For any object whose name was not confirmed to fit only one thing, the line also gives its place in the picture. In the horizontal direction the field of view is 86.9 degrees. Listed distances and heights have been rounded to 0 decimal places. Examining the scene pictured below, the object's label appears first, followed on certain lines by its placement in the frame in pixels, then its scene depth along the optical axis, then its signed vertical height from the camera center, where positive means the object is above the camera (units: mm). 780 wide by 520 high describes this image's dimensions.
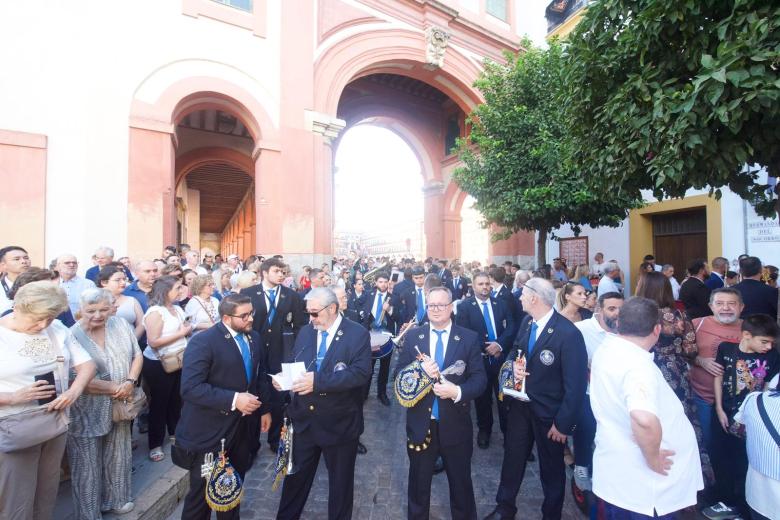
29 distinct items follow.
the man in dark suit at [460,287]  9344 -425
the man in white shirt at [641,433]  2137 -893
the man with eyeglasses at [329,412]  3006 -1056
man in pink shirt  3521 -611
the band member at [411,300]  6691 -523
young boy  3135 -1000
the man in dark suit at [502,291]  5694 -320
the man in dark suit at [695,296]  5891 -415
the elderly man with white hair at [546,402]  3088 -1019
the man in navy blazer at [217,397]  2793 -866
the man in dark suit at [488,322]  5055 -677
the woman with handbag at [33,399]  2363 -773
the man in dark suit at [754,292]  5219 -319
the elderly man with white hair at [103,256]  5795 +199
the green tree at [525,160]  9422 +2619
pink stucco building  8977 +4550
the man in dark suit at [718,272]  7141 -89
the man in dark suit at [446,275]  10099 -172
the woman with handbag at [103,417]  3020 -1092
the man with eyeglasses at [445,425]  3057 -1176
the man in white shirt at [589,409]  3723 -1278
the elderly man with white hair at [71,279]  5051 -110
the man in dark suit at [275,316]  4758 -563
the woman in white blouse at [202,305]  4547 -411
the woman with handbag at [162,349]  4000 -798
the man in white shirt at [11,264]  4309 +69
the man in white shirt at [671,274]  8203 -133
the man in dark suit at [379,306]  6840 -623
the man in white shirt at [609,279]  7344 -204
